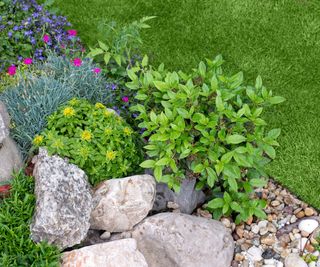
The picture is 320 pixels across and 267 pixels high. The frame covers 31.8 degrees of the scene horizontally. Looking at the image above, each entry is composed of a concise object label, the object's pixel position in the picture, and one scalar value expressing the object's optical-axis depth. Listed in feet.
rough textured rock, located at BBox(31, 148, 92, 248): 11.16
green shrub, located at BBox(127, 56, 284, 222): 12.28
